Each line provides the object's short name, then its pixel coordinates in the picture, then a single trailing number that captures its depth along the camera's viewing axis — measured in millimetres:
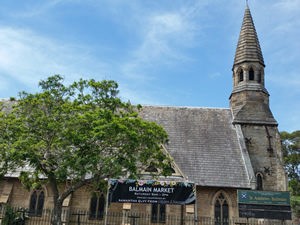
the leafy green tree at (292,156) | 57209
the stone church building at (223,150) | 22359
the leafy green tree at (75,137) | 15133
